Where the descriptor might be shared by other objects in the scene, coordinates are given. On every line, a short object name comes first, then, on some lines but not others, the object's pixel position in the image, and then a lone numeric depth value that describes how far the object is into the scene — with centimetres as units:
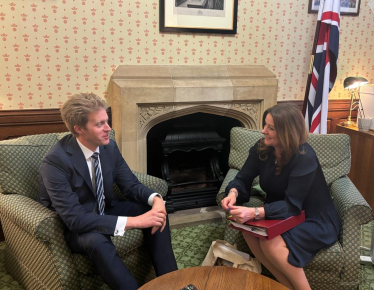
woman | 158
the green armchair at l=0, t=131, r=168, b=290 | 148
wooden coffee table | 125
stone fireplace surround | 243
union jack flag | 264
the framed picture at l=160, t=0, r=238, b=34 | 251
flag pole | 273
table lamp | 275
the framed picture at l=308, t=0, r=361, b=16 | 292
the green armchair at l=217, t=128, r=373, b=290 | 164
